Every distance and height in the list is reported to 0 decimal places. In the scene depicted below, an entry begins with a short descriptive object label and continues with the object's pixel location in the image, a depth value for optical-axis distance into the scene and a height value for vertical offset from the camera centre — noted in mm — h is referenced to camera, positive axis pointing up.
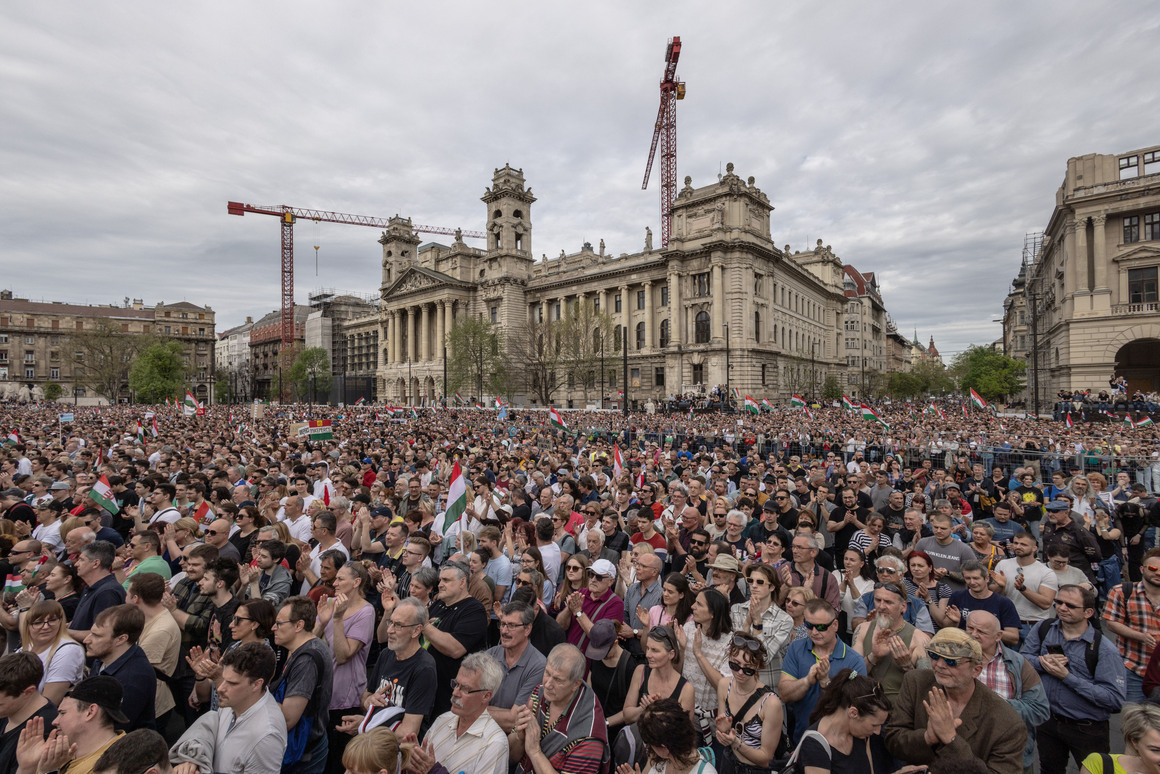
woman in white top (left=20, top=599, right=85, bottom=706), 3943 -1755
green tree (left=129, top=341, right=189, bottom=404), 67562 +2216
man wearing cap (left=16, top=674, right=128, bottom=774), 2953 -1707
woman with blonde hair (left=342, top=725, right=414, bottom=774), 2787 -1724
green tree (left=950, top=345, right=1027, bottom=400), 50469 +669
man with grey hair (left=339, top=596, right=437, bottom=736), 3750 -1857
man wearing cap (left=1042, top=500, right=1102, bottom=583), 6391 -1764
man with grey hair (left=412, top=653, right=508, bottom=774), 3221 -1930
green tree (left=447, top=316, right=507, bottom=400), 59812 +3604
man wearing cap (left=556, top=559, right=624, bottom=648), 4793 -1821
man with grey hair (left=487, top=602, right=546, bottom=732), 3979 -1865
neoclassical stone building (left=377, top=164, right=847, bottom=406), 50406 +9642
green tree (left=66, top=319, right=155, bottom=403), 68125 +4630
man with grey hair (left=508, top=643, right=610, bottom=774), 3312 -1958
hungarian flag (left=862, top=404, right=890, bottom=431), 19453 -999
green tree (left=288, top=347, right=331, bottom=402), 94188 +3087
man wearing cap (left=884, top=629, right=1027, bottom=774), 3219 -1899
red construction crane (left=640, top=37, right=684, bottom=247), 79000 +36214
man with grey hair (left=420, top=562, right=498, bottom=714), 4426 -1812
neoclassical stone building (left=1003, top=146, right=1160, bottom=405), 34938 +7188
